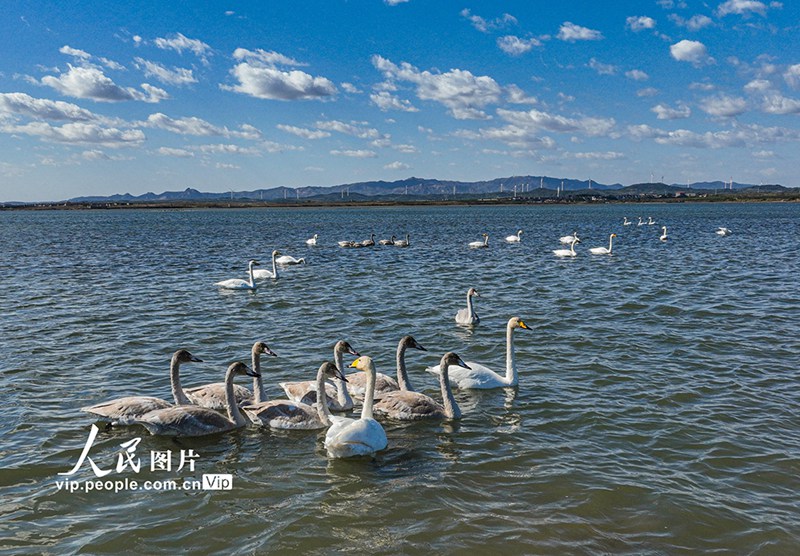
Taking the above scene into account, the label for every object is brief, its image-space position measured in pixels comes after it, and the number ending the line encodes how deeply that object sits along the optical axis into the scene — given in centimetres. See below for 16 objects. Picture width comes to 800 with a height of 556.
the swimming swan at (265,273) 2875
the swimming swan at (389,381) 1166
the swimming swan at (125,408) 977
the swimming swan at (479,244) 4462
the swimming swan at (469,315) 1777
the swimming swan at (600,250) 3873
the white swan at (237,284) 2461
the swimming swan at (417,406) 1048
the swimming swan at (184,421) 952
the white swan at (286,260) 3403
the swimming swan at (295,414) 994
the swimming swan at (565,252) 3734
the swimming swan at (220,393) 1094
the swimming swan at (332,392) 1112
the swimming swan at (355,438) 874
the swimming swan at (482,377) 1223
